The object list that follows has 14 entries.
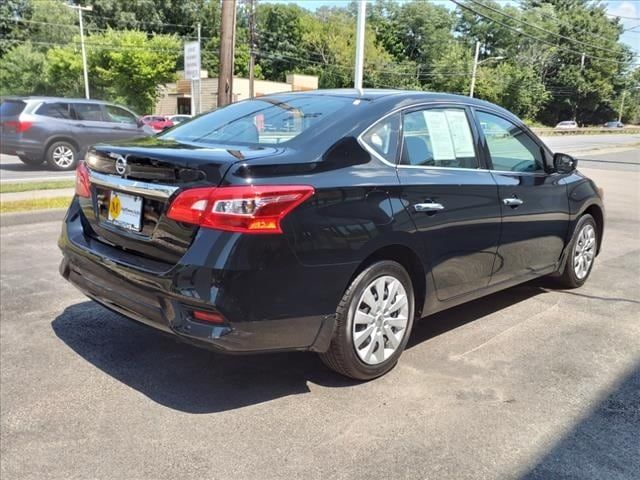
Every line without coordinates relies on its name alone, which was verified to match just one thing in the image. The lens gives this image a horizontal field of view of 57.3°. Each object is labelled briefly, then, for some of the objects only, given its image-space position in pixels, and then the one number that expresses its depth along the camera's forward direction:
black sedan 2.80
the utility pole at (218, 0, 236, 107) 11.48
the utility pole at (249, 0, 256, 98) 33.25
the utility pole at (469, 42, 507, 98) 52.09
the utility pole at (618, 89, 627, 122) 68.81
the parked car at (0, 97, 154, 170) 14.45
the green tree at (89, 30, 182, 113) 46.38
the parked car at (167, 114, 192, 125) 32.94
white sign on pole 12.48
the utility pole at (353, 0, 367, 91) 16.67
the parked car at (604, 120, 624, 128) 63.77
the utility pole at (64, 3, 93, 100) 43.02
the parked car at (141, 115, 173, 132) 32.81
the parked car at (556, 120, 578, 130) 56.70
